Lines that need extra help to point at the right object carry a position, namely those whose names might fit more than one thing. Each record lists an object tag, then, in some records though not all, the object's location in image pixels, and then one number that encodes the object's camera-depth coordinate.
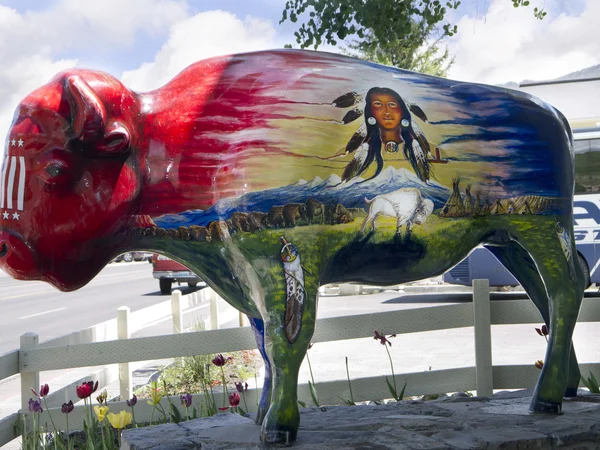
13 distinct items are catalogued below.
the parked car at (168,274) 18.55
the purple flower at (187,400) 3.74
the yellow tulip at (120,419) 3.29
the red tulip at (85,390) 3.41
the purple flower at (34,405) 3.43
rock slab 2.86
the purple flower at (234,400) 3.64
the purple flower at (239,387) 3.93
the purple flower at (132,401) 3.68
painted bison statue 2.74
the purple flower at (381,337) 4.00
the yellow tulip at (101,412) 3.44
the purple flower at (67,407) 3.45
